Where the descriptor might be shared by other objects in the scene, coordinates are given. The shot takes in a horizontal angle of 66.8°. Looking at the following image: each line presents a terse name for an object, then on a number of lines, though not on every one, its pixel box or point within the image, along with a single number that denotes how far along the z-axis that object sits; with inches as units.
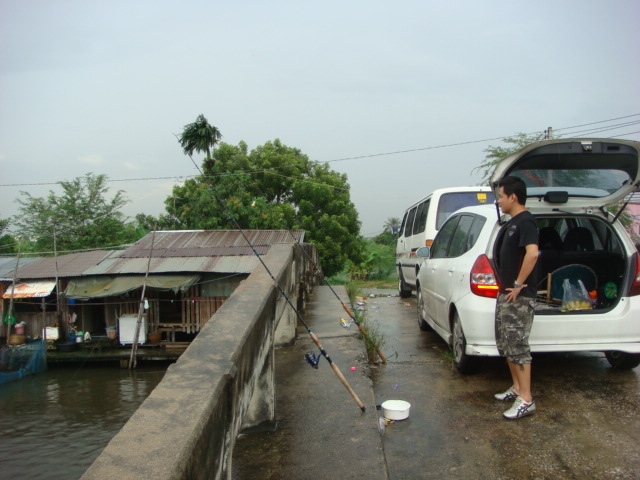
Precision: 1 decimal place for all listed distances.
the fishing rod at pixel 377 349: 200.1
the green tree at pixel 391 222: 1863.9
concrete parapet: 58.4
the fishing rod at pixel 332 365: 129.8
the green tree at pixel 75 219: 1088.2
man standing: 136.6
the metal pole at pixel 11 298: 809.3
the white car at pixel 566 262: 155.9
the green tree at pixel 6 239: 1206.5
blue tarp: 810.2
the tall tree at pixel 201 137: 1189.7
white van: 321.7
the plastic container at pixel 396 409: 140.5
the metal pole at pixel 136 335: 797.9
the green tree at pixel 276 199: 983.6
